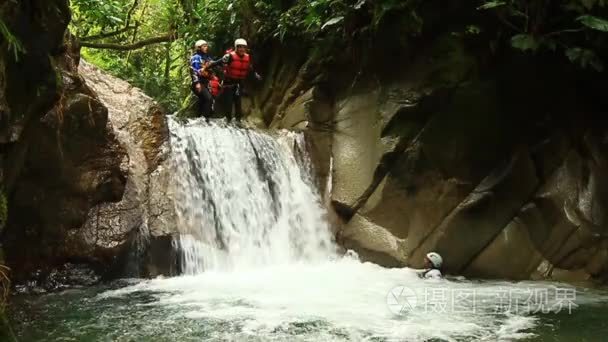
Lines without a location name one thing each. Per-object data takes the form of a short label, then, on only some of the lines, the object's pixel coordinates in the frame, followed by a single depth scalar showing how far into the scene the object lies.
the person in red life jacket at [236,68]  11.00
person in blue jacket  11.09
